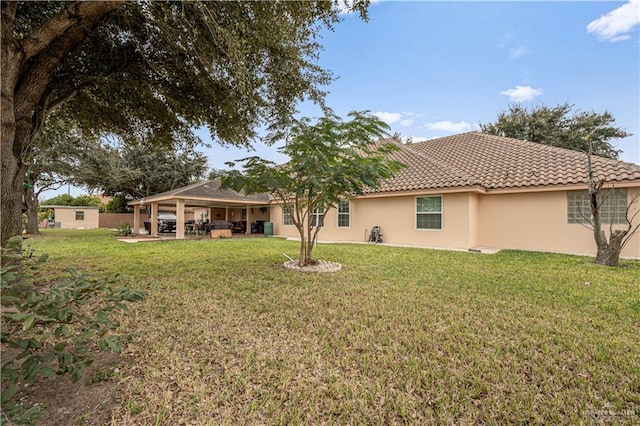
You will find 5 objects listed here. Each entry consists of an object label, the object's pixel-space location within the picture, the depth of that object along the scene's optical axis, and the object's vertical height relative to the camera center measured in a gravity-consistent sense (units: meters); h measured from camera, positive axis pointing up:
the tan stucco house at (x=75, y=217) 29.33 +0.48
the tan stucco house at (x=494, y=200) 9.18 +0.76
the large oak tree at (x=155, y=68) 3.96 +3.02
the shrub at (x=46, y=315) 1.63 -0.61
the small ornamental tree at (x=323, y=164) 6.07 +1.32
